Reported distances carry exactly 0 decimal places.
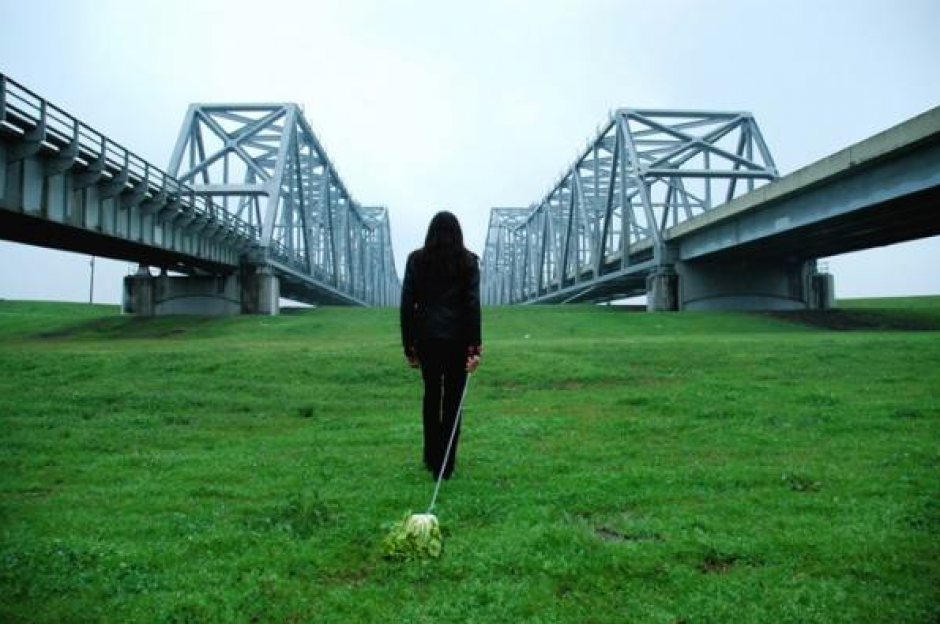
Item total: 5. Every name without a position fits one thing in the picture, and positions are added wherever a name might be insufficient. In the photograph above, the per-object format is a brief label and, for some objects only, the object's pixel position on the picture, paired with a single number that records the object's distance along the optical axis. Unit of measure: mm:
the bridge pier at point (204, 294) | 42531
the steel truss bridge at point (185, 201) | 20078
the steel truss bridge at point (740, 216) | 26234
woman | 6352
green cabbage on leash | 4402
